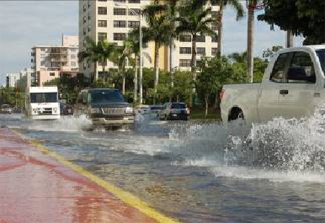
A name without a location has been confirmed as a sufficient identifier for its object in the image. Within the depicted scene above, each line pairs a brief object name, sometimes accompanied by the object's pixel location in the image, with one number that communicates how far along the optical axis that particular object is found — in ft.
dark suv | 89.81
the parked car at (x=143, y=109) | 189.45
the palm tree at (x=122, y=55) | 300.57
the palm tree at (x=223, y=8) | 184.85
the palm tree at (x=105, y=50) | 321.93
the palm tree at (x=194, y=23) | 221.05
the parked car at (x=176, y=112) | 173.88
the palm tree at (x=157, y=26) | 235.81
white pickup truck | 34.17
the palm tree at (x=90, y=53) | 323.98
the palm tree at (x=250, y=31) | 148.97
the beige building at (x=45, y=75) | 640.99
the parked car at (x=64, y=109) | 195.10
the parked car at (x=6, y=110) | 387.80
